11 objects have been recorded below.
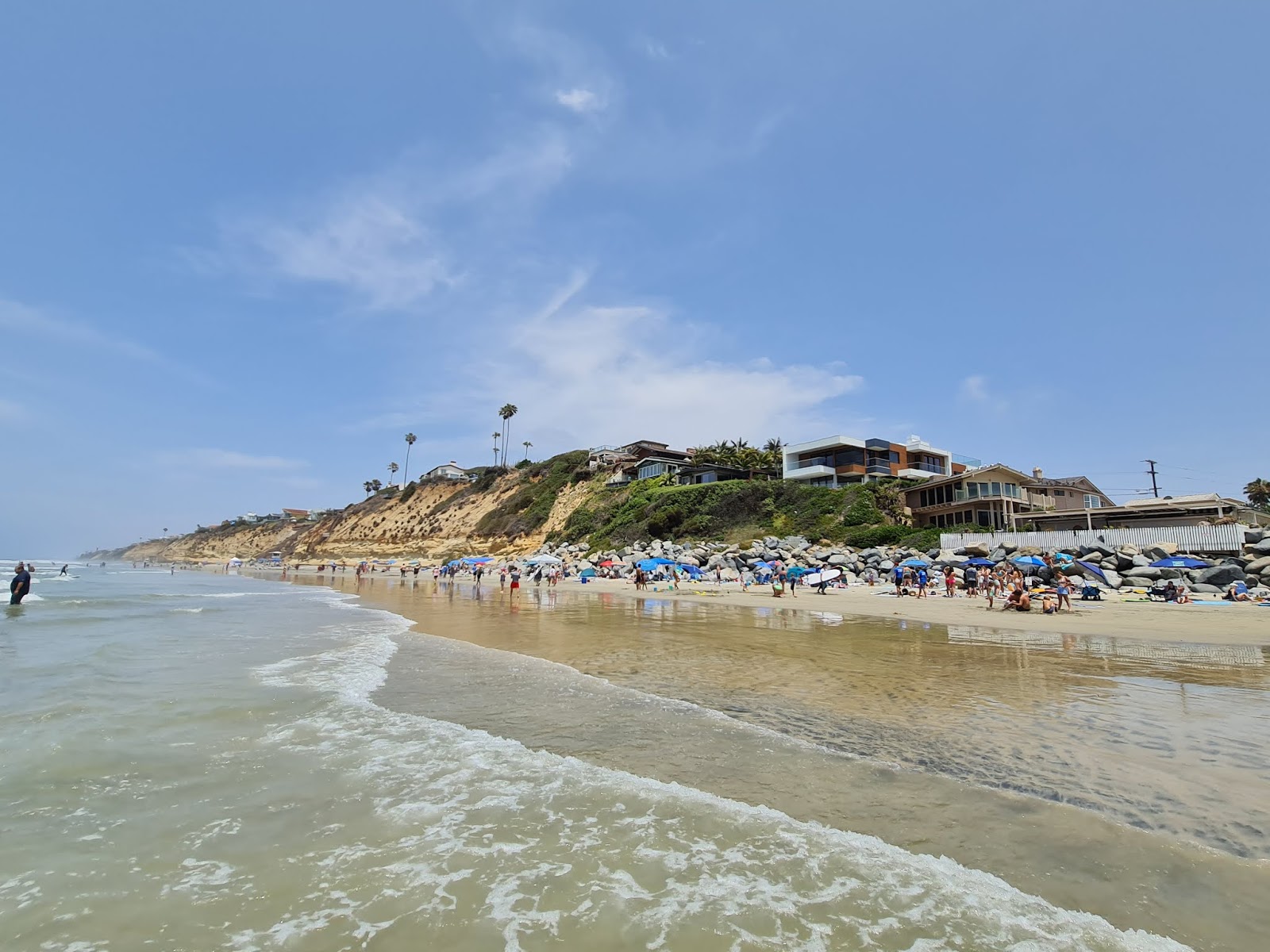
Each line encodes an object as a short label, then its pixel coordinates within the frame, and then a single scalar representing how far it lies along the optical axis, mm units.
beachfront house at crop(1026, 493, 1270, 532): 35656
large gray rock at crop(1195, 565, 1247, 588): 24766
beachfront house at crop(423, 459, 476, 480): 100500
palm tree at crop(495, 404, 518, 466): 100375
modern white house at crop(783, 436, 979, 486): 55750
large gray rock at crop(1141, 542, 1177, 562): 28703
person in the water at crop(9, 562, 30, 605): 22734
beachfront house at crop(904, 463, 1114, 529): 42969
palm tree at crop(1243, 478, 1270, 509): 67812
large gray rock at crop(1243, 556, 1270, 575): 25328
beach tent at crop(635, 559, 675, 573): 38344
